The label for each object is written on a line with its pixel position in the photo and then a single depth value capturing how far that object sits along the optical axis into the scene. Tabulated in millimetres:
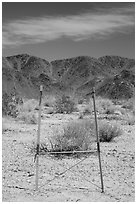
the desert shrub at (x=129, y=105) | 28081
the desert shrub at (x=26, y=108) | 24844
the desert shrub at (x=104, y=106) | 24266
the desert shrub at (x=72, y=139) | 9922
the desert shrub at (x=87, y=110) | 23125
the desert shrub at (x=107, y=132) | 12188
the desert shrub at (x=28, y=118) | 17734
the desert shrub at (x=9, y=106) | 20000
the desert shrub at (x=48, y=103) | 30984
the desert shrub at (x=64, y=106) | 24977
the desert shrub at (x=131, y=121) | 17178
